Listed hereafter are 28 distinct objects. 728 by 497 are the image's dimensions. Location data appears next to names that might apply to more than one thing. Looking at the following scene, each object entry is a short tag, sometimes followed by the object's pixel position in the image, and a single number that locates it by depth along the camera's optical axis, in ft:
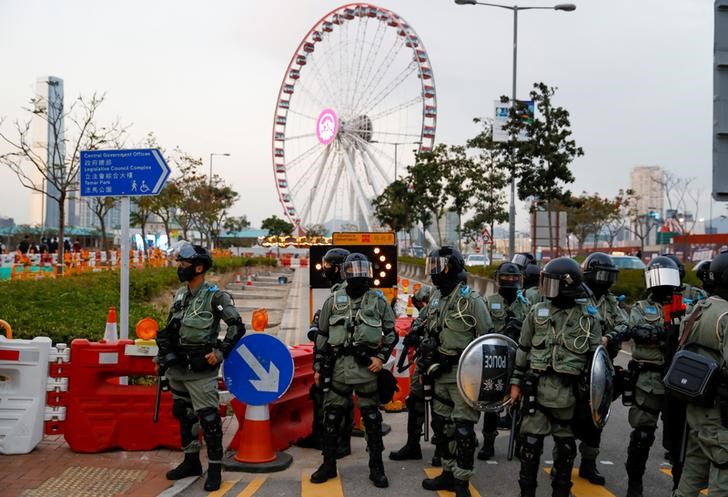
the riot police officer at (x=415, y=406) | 18.83
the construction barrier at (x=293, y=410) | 20.45
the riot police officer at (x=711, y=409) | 12.14
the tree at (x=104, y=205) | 90.31
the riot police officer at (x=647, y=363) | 17.26
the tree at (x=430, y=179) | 128.36
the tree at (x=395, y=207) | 160.97
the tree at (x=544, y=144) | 68.13
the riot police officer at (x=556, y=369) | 15.26
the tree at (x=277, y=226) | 361.92
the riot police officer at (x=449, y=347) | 17.11
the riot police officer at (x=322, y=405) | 20.44
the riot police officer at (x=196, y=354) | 17.69
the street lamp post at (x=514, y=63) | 69.05
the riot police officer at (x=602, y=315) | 17.37
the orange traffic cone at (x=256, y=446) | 18.99
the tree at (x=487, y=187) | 109.81
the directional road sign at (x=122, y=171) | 23.86
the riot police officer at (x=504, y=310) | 20.95
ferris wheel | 148.87
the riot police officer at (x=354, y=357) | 17.87
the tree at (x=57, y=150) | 68.09
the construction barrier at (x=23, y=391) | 19.54
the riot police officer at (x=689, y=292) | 20.13
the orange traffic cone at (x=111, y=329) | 22.53
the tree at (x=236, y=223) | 278.22
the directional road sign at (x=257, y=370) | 18.92
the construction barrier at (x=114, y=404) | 19.98
